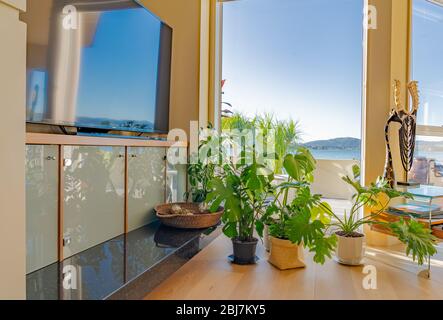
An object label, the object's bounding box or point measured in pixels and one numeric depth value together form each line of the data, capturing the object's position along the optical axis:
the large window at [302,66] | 2.79
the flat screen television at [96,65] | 1.38
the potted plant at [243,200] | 1.72
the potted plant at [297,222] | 1.60
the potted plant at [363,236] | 1.64
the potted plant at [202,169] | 2.33
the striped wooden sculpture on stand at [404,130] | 2.43
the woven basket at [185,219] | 1.97
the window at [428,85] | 2.86
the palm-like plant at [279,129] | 2.84
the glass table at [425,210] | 2.04
